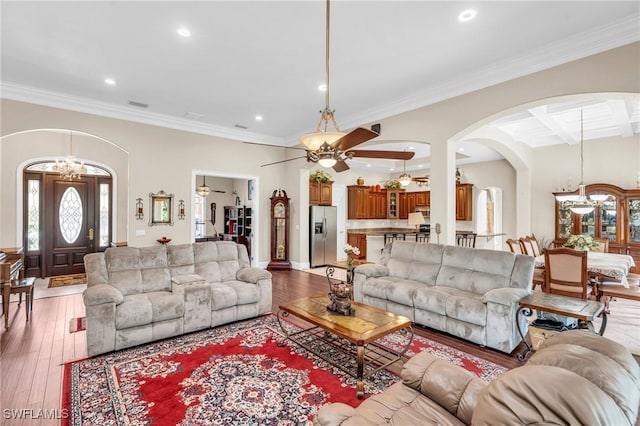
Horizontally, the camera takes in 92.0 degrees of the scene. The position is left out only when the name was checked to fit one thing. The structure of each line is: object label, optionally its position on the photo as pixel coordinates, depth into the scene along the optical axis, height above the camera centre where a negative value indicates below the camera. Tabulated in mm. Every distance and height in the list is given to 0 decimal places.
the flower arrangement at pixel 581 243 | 4887 -482
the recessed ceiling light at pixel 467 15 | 2928 +1915
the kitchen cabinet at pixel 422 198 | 10344 +509
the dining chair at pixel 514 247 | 5504 -607
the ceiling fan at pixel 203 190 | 9062 +691
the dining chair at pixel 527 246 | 5574 -615
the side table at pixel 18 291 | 3966 -1013
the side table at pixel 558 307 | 2734 -887
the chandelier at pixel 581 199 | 5586 +290
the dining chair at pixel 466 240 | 8844 -791
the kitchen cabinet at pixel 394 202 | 10883 +394
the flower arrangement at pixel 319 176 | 8383 +1012
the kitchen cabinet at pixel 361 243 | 9742 -944
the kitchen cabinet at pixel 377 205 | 10562 +287
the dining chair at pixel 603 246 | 5688 -623
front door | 6977 -195
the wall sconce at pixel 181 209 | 6500 +95
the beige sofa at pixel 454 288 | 3270 -955
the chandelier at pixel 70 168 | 6219 +967
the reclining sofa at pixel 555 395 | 869 -549
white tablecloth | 4000 -727
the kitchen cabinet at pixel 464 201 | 9172 +357
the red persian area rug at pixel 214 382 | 2258 -1455
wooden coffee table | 2606 -1029
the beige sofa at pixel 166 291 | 3213 -960
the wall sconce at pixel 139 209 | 5973 +89
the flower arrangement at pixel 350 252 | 4027 -504
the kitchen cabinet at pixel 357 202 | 10164 +378
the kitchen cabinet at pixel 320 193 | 8384 +569
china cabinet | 6160 -158
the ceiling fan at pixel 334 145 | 2639 +641
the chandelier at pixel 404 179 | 8563 +937
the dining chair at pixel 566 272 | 3783 -751
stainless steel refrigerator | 8148 -584
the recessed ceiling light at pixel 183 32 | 3279 +1957
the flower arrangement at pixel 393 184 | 10287 +971
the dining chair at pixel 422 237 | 9781 -773
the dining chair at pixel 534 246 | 5855 -643
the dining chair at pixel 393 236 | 9648 -747
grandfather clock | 7906 -377
